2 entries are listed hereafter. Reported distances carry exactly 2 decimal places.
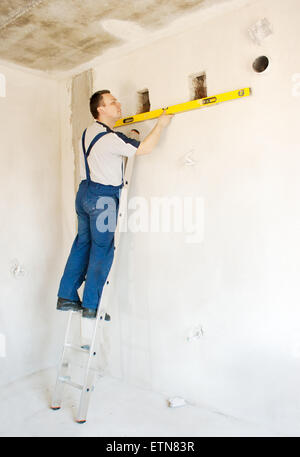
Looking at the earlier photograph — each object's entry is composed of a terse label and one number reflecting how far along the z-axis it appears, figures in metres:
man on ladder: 2.80
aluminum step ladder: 2.66
